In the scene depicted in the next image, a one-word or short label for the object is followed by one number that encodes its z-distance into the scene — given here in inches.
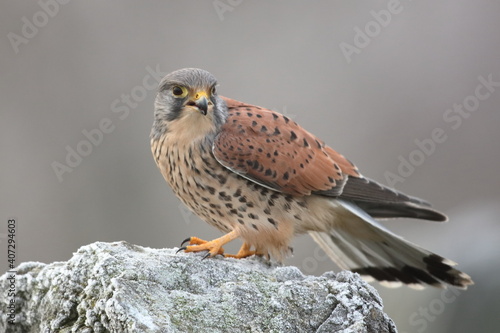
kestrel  291.2
